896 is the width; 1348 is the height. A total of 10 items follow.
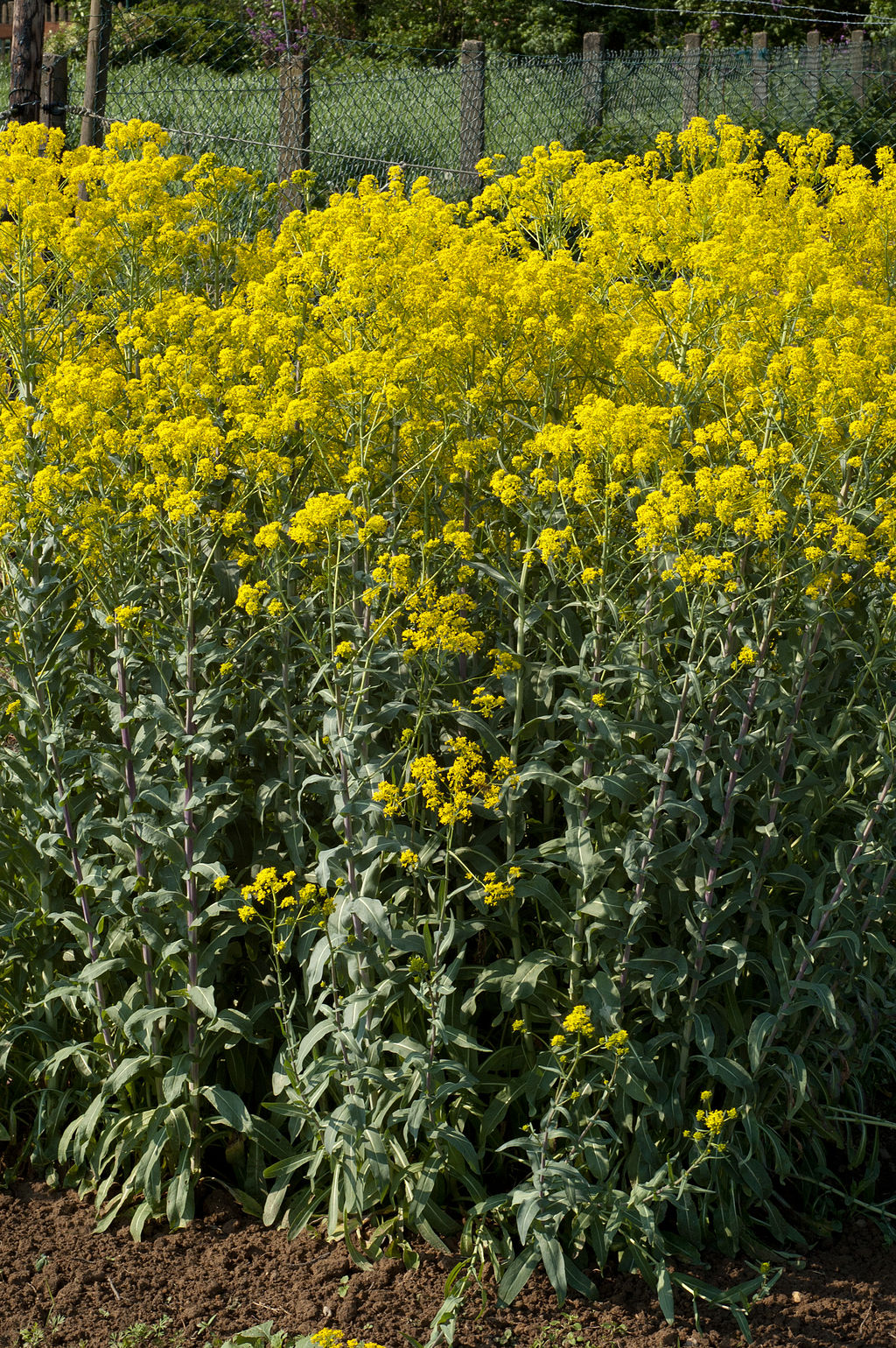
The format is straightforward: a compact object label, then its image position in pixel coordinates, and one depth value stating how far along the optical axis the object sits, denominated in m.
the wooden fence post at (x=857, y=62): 15.33
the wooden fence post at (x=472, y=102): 10.97
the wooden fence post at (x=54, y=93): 6.16
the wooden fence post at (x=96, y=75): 6.48
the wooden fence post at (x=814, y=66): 16.03
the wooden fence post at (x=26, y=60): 5.96
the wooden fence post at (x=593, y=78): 14.73
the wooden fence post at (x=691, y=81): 13.66
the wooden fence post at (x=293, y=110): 7.54
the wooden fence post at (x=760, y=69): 15.01
